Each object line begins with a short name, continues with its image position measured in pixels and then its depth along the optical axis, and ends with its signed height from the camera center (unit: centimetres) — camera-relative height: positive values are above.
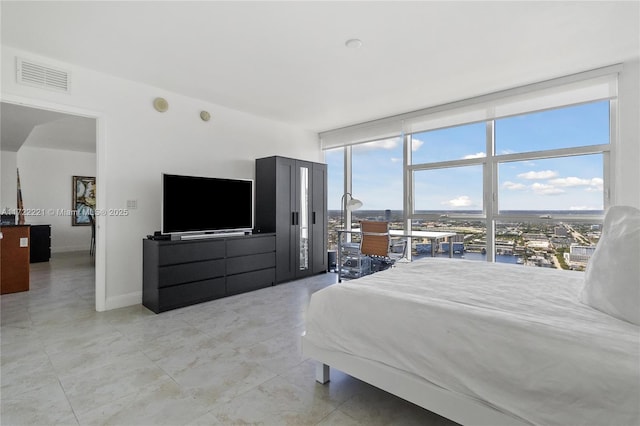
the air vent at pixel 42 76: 296 +134
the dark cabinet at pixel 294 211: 468 +4
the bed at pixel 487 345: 106 -54
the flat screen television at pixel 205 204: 362 +12
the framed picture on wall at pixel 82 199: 800 +39
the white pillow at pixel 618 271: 129 -26
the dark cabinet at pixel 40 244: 637 -59
